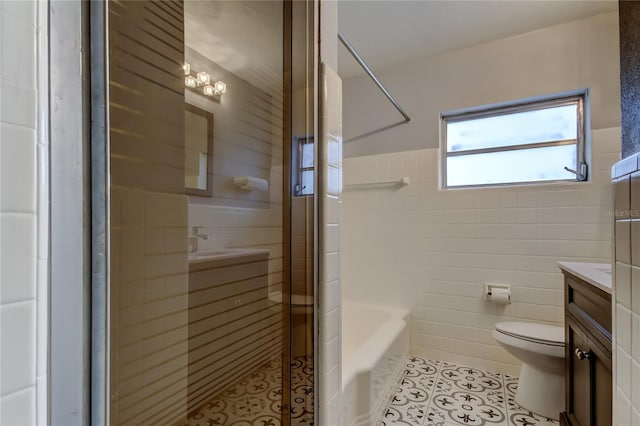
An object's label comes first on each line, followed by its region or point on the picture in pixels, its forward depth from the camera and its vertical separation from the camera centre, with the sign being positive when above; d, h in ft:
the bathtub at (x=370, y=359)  4.69 -2.77
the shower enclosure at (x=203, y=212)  1.96 +0.01
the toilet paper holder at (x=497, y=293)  6.93 -1.83
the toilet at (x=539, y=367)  5.37 -2.76
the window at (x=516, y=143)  6.90 +1.72
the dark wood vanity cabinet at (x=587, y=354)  3.23 -1.74
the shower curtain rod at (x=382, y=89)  5.38 +2.86
